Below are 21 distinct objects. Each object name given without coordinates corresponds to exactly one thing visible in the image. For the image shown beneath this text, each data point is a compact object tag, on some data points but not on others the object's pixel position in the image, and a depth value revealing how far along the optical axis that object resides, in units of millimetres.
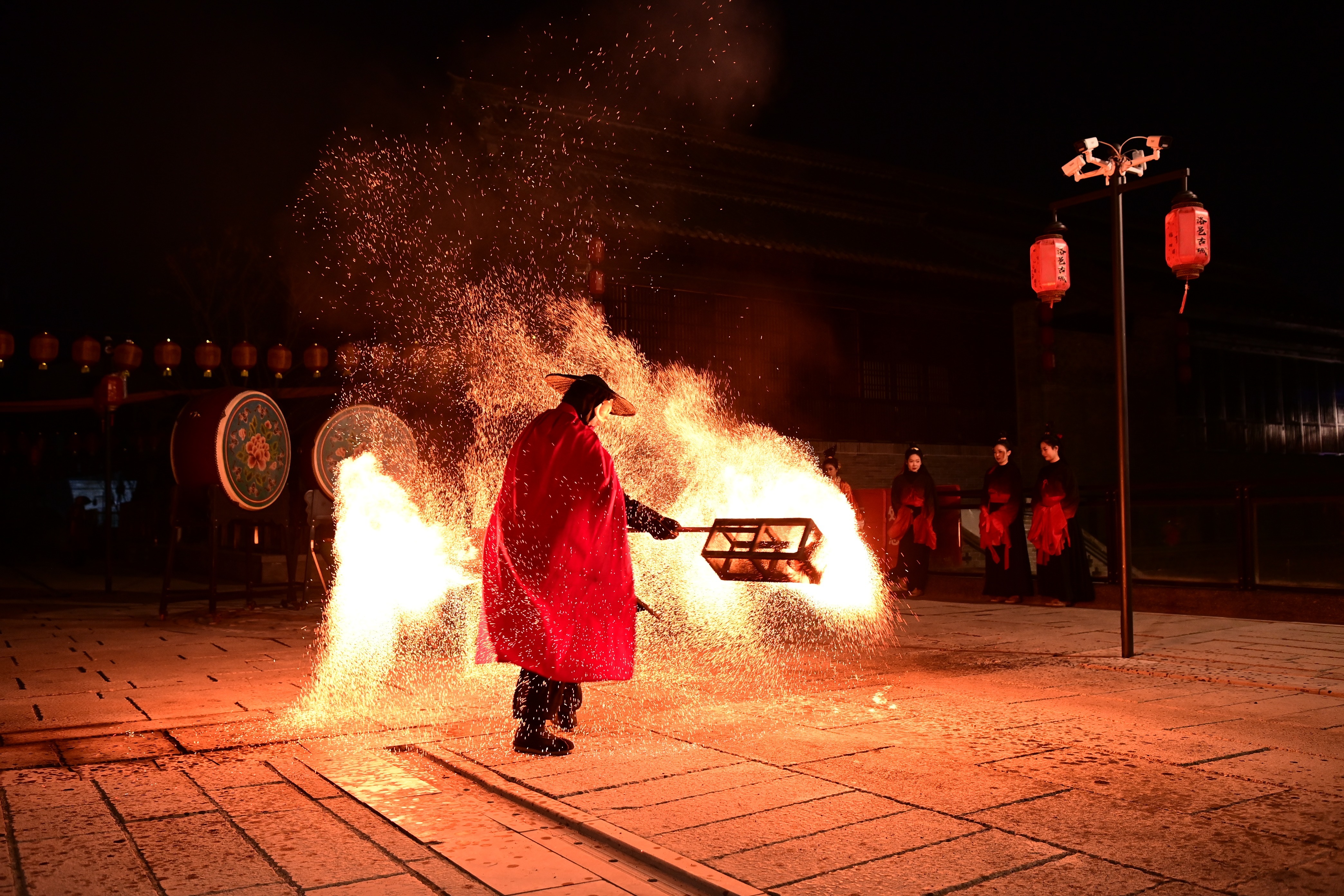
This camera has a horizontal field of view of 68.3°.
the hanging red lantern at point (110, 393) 15320
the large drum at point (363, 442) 12336
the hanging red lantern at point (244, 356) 17422
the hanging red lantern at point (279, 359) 17203
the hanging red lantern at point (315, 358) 16594
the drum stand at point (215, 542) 10273
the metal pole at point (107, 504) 14216
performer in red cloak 4738
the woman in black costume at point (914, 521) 12414
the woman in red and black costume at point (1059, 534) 10727
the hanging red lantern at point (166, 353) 17266
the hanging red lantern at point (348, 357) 16375
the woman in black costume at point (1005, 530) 11383
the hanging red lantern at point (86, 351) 17359
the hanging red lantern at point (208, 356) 17844
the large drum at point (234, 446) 10117
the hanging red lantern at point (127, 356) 17047
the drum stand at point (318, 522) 12586
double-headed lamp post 7582
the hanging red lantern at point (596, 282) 14961
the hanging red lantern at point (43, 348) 17797
